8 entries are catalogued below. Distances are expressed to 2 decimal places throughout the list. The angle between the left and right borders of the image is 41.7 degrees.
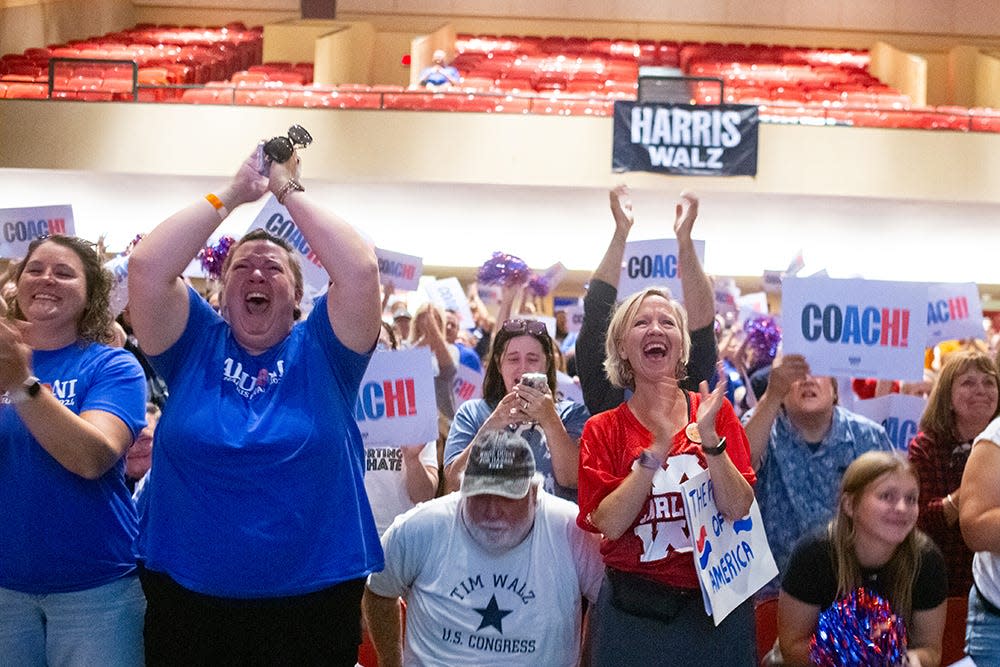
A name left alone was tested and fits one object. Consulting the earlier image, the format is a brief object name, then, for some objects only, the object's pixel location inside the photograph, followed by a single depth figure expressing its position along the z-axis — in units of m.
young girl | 3.16
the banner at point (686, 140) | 11.77
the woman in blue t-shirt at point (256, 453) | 2.57
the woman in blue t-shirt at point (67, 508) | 2.76
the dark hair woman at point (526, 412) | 3.31
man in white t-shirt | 3.12
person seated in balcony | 13.48
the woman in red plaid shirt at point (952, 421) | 4.29
